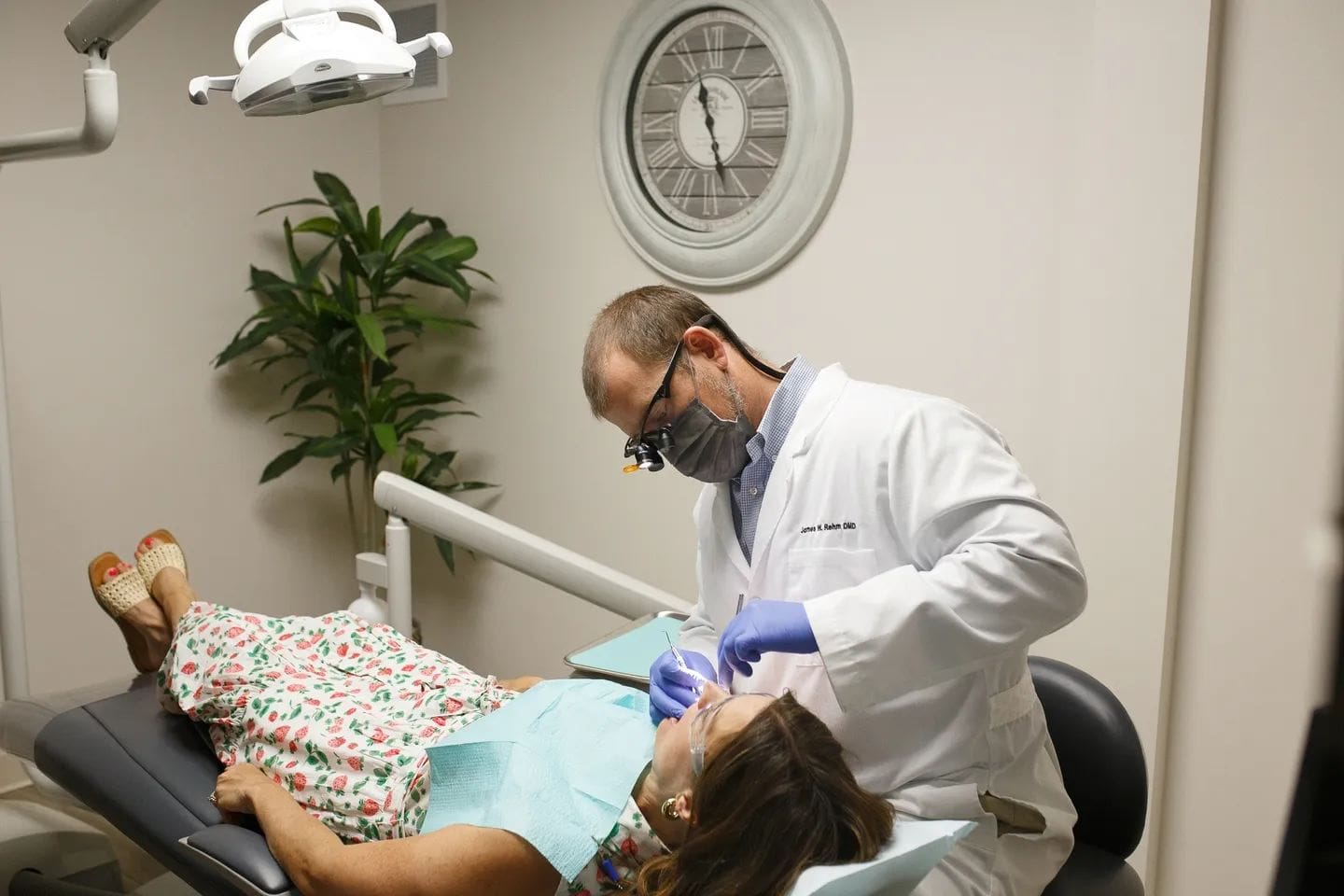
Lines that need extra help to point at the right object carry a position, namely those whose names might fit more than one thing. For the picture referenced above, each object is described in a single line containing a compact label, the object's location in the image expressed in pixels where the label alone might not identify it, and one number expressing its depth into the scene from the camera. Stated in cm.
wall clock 246
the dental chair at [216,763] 147
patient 125
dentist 129
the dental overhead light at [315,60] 141
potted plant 302
